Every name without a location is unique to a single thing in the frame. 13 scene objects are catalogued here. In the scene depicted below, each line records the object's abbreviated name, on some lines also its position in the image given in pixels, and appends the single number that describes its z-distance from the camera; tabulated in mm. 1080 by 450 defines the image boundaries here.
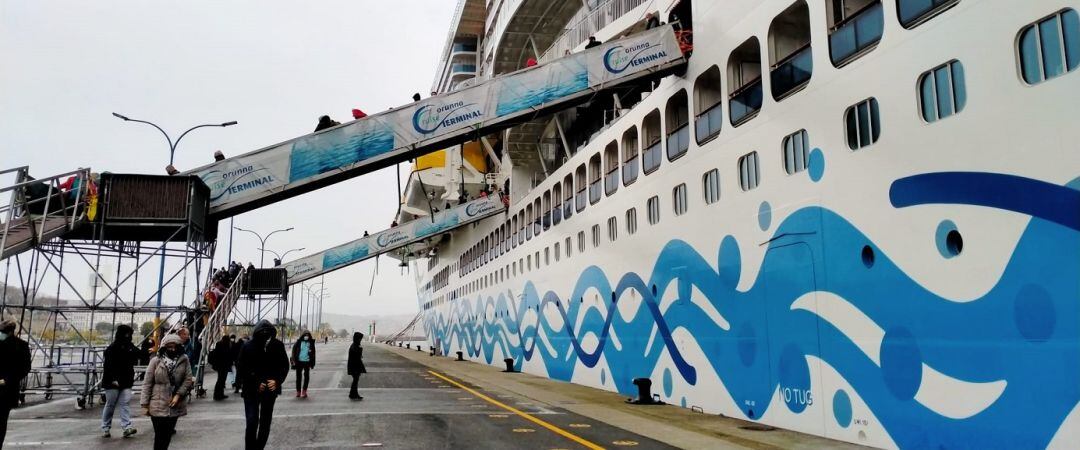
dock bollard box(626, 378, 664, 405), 17062
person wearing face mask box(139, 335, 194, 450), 7734
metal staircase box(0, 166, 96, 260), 13127
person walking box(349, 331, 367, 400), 16922
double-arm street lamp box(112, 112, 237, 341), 16766
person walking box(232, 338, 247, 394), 19923
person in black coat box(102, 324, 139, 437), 11242
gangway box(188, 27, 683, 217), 16969
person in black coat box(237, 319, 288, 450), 8500
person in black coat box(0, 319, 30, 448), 7785
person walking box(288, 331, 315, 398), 18047
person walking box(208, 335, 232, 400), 17812
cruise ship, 7598
